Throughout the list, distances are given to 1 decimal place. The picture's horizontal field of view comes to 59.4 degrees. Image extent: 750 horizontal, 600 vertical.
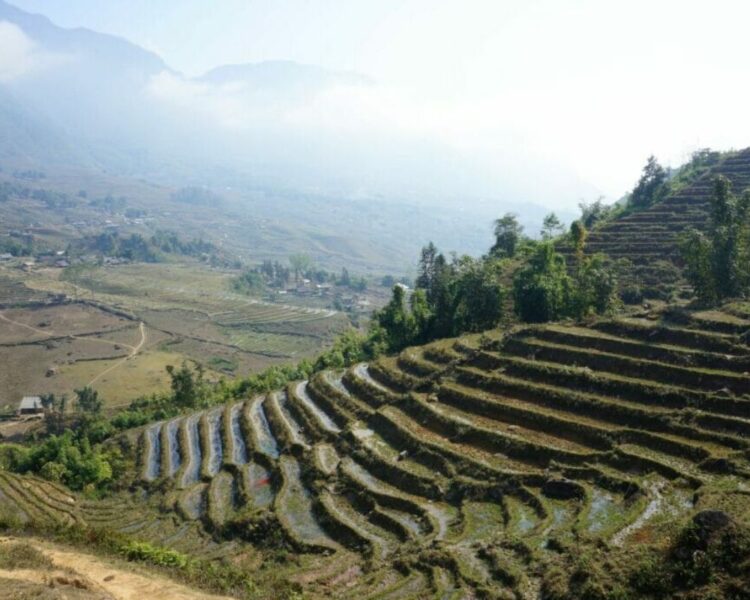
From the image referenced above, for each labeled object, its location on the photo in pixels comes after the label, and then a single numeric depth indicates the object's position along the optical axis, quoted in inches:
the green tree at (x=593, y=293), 1595.7
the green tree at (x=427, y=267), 2559.1
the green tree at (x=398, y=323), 1988.2
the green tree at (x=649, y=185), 2596.0
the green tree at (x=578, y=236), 2044.8
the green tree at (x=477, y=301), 1798.7
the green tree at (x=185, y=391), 1925.4
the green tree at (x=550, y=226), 2618.1
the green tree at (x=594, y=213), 2630.4
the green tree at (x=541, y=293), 1642.5
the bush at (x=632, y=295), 1798.7
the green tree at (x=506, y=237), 2650.1
